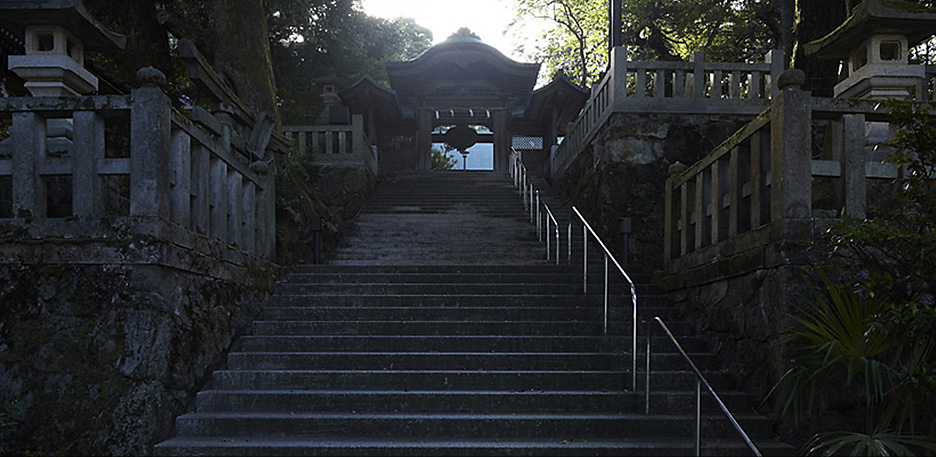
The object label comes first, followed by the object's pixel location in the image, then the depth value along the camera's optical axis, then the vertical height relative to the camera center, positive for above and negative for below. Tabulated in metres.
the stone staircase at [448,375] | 4.71 -1.29
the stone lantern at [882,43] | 6.28 +1.63
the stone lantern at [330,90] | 17.53 +3.18
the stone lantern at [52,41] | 5.57 +1.47
